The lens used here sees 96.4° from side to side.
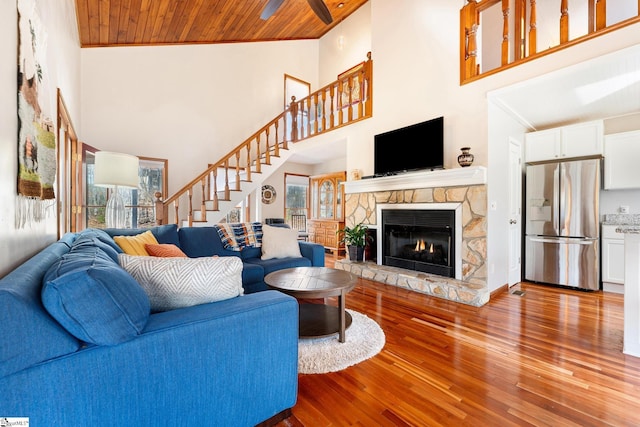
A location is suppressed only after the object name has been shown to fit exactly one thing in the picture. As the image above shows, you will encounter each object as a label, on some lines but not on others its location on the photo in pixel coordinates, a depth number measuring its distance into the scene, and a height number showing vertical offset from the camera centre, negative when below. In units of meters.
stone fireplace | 3.22 -0.19
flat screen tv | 3.60 +0.85
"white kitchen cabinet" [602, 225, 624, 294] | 3.43 -0.59
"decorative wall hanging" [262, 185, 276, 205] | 6.68 +0.40
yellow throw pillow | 2.34 -0.28
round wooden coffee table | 2.01 -0.55
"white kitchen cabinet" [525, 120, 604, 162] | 3.61 +0.93
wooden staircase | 4.72 +1.17
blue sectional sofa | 0.81 -0.48
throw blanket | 3.40 -0.29
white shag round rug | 1.85 -0.99
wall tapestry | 1.32 +0.45
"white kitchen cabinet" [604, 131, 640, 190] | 3.44 +0.63
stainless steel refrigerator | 3.54 -0.16
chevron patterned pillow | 1.24 -0.30
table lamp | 2.96 +0.42
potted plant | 4.41 -0.45
